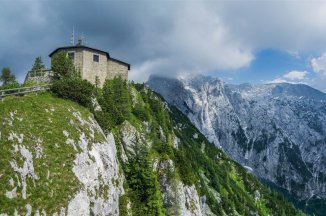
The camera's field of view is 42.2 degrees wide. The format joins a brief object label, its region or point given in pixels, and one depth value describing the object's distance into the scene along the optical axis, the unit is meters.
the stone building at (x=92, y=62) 87.69
